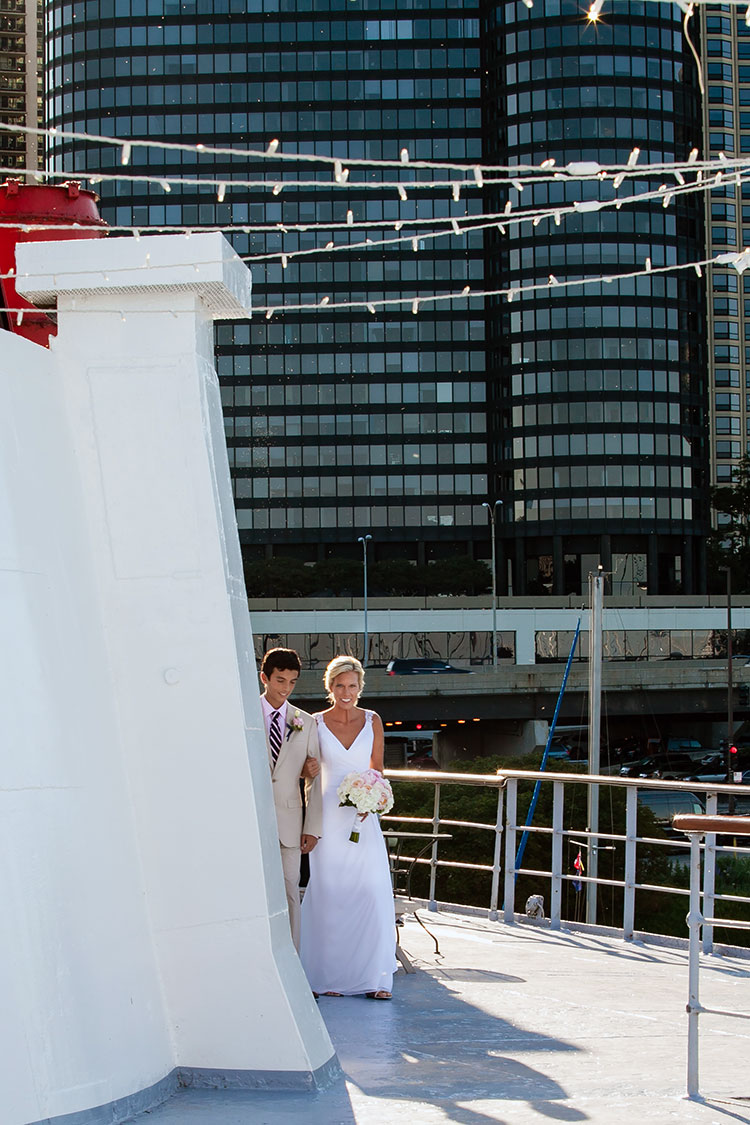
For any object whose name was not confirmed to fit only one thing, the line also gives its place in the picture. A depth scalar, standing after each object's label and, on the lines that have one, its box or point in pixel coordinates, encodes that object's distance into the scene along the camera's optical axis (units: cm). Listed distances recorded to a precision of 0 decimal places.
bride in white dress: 748
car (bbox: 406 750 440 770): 6097
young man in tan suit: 719
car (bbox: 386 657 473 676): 6181
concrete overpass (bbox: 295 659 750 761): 5503
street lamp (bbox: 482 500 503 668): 9304
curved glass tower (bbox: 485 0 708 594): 9200
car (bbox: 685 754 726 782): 5484
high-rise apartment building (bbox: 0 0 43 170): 12756
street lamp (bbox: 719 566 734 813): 4786
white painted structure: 500
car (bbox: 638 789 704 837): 4452
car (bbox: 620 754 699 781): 5562
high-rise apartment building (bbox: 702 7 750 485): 12506
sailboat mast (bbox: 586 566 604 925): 2548
